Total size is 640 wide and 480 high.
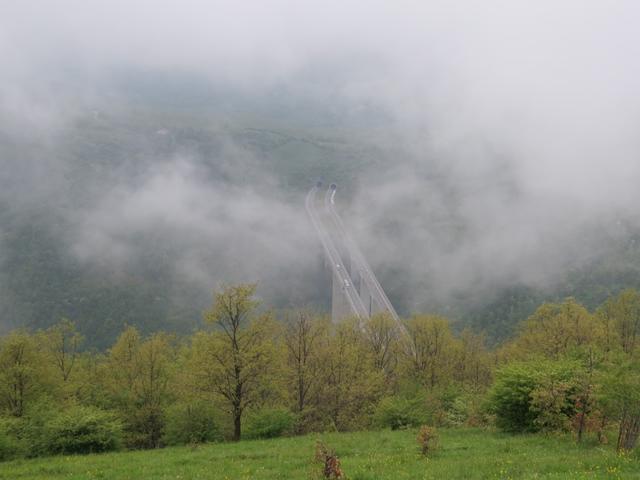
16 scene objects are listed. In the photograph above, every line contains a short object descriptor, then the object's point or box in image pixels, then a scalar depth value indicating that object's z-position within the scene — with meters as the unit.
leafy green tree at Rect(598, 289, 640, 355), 50.44
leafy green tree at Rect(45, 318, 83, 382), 53.03
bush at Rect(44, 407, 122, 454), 28.16
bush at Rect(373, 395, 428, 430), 33.91
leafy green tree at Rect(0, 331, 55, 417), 41.06
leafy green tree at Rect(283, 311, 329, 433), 41.33
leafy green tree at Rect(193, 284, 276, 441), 33.97
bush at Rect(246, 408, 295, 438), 32.69
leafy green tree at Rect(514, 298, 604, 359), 48.75
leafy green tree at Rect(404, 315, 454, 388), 59.50
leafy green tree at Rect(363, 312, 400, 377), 60.62
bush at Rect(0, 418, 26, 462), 27.45
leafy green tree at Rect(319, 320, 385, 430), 41.81
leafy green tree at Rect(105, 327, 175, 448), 40.56
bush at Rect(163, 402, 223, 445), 33.06
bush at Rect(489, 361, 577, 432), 24.86
